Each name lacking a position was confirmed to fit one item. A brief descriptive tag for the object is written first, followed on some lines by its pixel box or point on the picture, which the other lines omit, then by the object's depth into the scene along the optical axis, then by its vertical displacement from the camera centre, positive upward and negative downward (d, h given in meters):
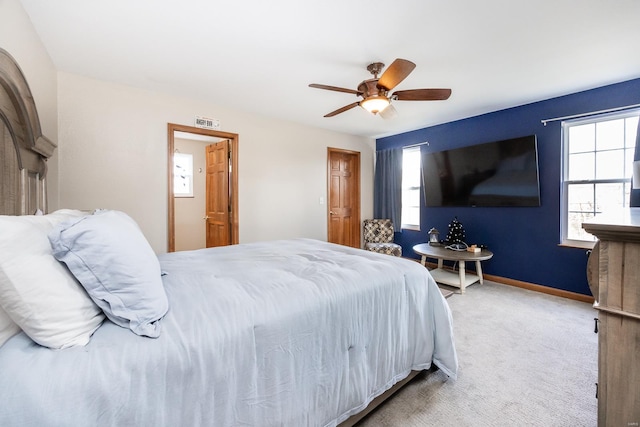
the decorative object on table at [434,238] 4.20 -0.45
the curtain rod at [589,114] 2.86 +1.10
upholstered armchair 5.16 -0.43
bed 0.76 -0.44
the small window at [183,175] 5.14 +0.68
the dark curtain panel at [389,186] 5.09 +0.46
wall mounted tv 3.51 +0.51
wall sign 3.47 +1.14
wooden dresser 0.79 -0.34
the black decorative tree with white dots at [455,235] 3.98 -0.40
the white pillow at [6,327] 0.78 -0.35
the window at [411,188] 4.99 +0.40
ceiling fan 2.26 +1.05
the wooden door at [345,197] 5.06 +0.23
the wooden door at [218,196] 3.93 +0.22
